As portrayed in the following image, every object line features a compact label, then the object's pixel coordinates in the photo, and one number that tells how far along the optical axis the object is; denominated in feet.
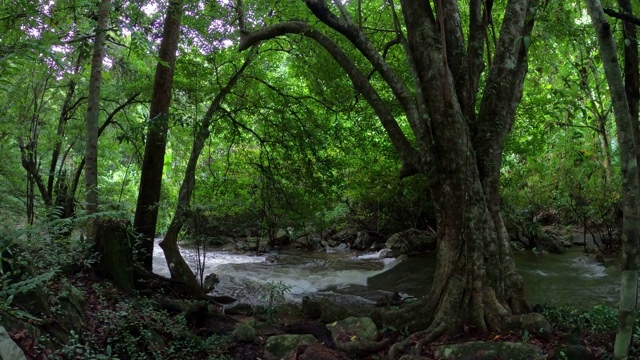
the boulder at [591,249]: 40.53
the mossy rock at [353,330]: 17.64
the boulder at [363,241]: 54.75
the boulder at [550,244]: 42.63
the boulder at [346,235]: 59.55
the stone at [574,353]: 13.04
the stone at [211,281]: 31.68
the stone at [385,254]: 46.88
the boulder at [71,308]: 12.69
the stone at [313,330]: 19.02
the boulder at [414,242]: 45.68
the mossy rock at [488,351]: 13.30
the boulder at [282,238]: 59.88
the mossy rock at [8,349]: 9.17
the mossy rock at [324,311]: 22.07
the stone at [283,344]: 16.89
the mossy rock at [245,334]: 18.39
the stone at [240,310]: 24.40
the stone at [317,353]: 15.52
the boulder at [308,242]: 58.54
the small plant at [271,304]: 22.48
